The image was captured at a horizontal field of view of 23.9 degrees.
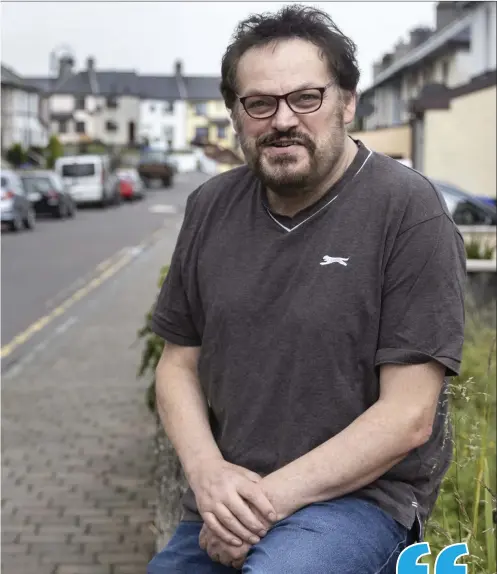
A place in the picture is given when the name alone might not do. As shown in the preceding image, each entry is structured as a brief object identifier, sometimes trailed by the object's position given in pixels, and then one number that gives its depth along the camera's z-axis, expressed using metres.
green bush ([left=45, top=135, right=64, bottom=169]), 69.64
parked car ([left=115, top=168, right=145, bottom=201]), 48.47
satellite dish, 91.18
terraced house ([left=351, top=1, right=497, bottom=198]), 22.34
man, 2.64
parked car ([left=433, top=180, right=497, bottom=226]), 15.60
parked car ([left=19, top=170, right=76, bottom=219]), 34.12
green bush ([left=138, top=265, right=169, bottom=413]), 5.75
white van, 41.94
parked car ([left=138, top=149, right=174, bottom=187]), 66.81
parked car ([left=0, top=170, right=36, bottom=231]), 27.69
